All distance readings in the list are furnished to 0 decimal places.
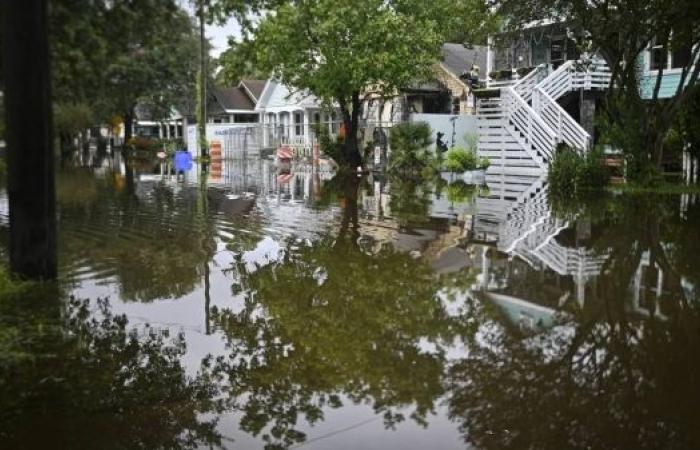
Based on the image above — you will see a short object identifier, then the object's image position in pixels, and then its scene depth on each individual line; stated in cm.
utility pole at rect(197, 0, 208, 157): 4062
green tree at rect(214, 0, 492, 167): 2812
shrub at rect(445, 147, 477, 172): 2772
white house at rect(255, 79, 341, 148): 4516
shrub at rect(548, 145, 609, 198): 2003
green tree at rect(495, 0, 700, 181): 1753
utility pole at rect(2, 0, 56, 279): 675
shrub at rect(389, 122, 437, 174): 2978
